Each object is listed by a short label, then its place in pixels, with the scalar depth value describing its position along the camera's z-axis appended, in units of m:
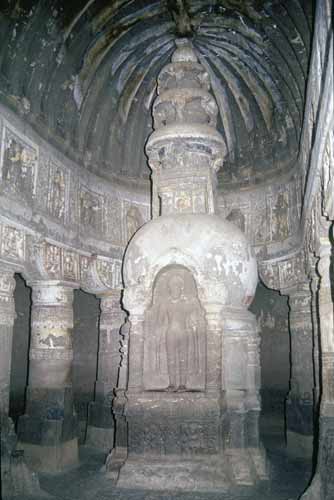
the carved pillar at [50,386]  8.73
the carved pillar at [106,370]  10.52
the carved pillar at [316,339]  8.00
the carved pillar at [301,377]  9.85
